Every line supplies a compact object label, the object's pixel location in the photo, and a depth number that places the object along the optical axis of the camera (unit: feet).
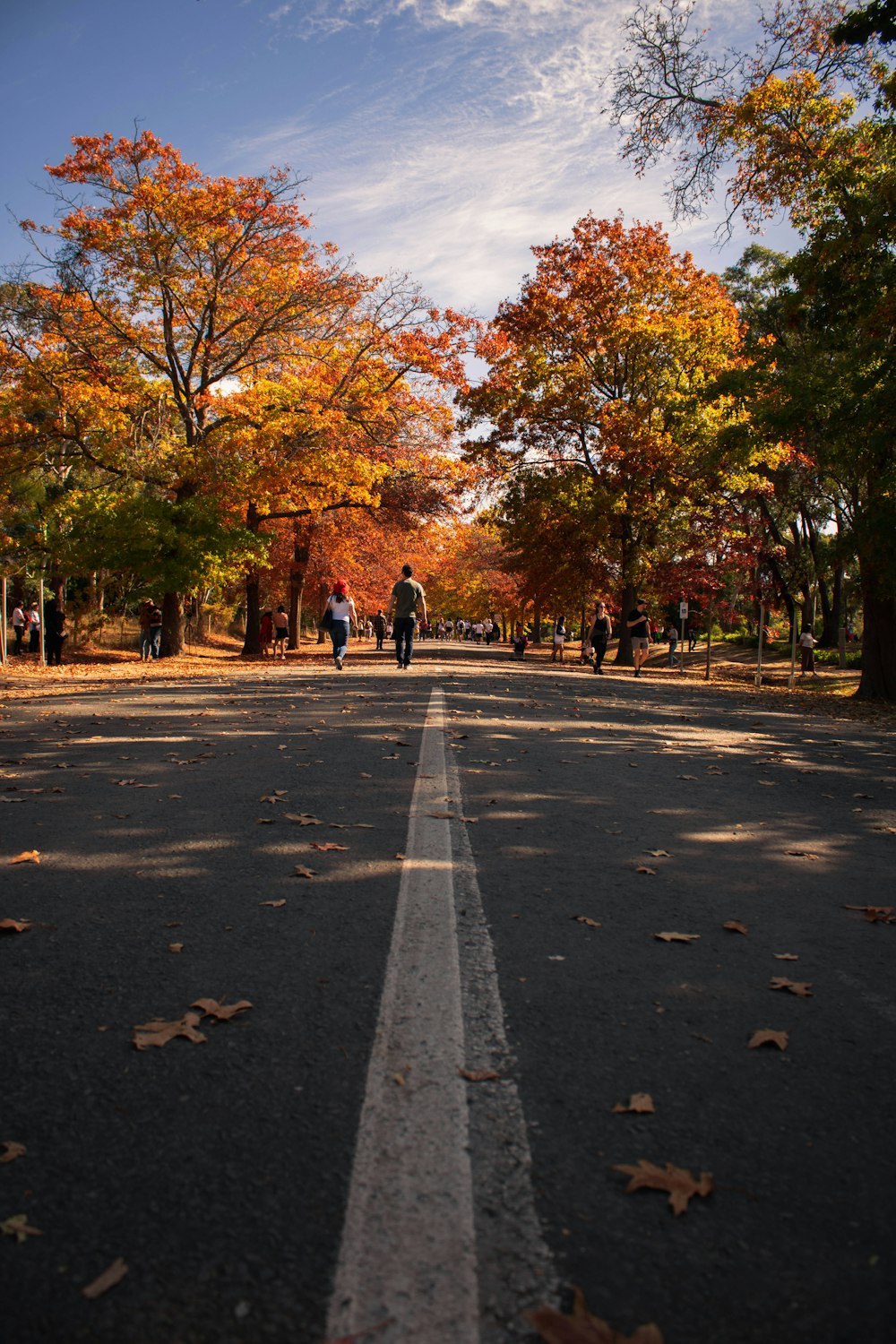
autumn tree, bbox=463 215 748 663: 110.73
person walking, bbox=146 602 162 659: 106.42
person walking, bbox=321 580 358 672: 72.31
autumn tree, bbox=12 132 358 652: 80.43
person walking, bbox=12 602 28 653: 119.44
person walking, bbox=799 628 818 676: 113.39
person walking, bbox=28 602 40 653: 118.52
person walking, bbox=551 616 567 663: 139.72
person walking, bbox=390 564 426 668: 72.23
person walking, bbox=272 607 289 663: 116.16
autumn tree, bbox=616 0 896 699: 52.54
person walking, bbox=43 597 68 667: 97.94
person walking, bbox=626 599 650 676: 96.68
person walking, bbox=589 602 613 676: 101.16
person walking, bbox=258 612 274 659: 128.67
